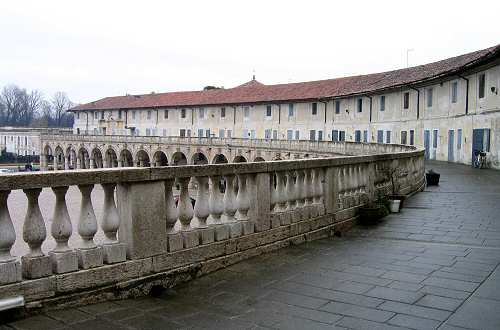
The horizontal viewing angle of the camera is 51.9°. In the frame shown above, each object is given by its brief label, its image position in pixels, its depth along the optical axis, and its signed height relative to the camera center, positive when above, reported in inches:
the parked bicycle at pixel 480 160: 1058.1 -44.3
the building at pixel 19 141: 4586.6 -44.6
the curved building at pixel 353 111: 1157.1 +105.2
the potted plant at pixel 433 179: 659.0 -52.1
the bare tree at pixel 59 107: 6067.9 +346.5
